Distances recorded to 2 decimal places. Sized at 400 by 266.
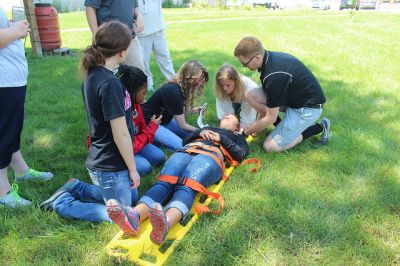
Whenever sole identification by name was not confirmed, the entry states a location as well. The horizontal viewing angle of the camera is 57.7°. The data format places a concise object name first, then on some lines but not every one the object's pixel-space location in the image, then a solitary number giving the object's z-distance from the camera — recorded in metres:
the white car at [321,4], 34.94
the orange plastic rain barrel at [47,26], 8.63
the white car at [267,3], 34.81
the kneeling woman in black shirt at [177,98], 3.80
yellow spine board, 2.29
